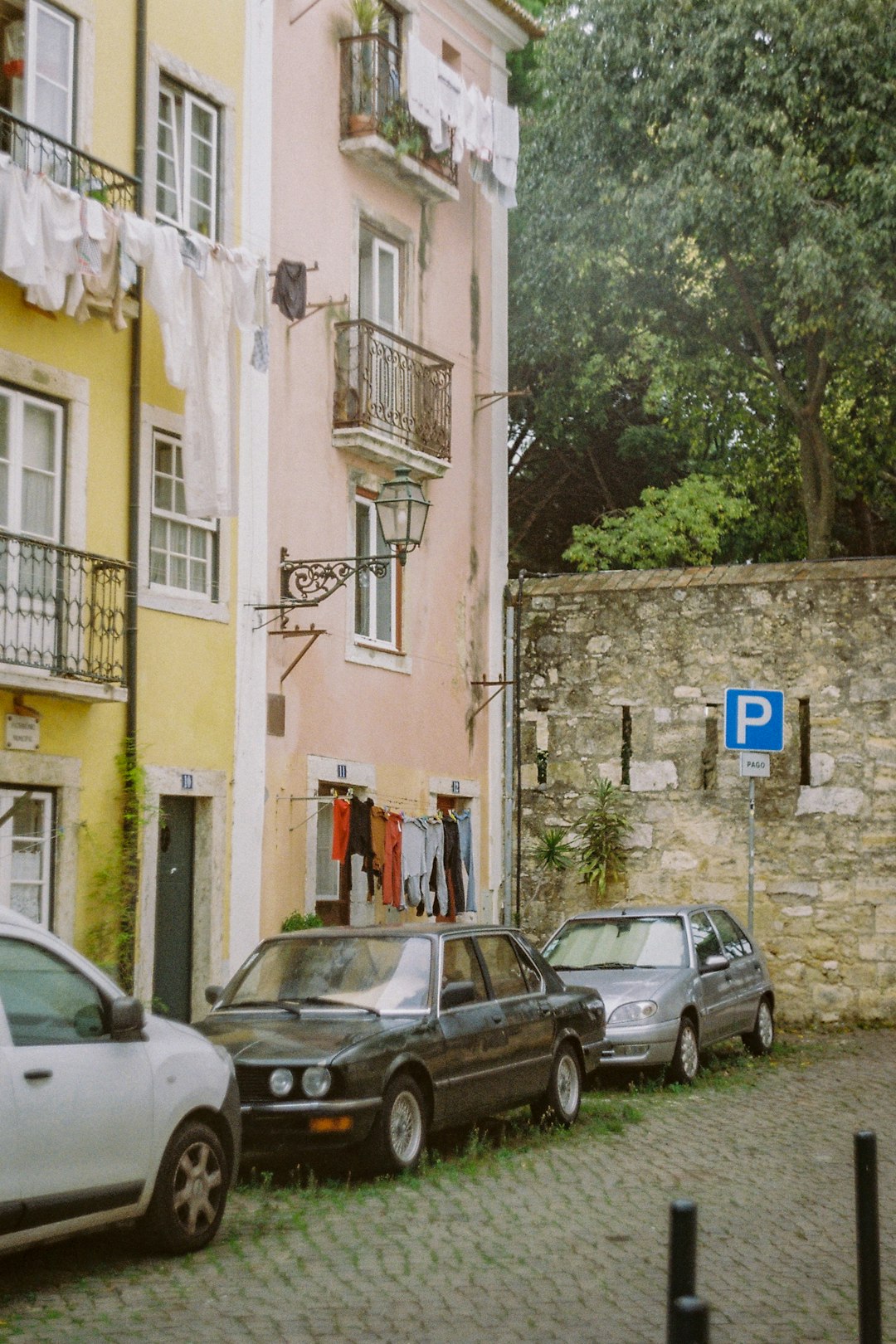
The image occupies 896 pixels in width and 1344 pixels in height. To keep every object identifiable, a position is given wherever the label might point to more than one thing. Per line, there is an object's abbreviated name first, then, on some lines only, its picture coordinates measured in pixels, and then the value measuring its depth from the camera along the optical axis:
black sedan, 10.43
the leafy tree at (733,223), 24.88
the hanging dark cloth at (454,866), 20.28
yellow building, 14.82
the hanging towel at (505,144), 21.95
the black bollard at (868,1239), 5.70
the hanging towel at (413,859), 19.50
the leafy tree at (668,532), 30.58
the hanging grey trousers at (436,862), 19.97
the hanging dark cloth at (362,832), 18.59
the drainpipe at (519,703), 22.94
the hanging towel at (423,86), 20.14
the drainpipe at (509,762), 22.83
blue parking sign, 18.78
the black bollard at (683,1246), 4.02
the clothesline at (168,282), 14.27
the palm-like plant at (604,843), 22.23
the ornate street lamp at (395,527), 17.17
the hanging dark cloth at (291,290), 18.31
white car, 7.47
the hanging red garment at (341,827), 18.38
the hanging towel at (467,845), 20.69
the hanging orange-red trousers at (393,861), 19.05
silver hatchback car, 15.29
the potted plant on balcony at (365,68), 20.20
